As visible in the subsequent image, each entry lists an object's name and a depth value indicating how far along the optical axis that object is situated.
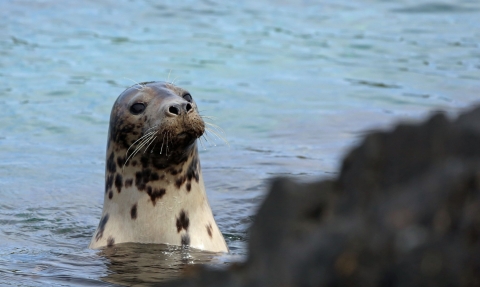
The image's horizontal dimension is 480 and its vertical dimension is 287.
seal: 12.41
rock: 6.47
